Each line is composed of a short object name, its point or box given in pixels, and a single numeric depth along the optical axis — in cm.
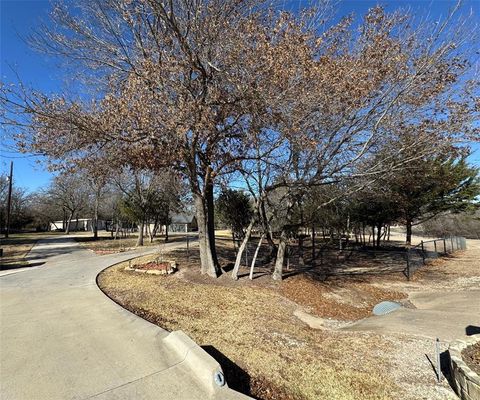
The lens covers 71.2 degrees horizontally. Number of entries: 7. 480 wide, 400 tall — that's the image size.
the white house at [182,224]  5775
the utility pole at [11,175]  3119
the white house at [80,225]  6988
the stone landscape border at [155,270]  1079
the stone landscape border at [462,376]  368
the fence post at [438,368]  452
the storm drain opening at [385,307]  863
